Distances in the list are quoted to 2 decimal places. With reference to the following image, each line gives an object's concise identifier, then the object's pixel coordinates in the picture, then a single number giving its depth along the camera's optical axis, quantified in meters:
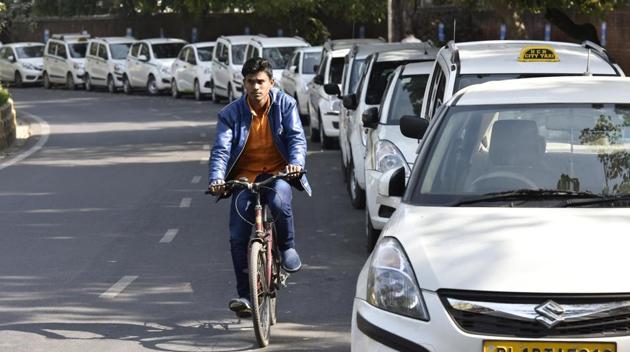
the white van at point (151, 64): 40.31
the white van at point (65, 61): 46.00
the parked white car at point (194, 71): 37.03
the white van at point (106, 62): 43.03
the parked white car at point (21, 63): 48.97
